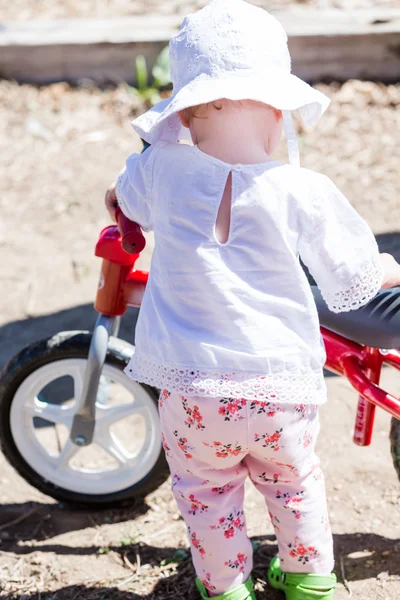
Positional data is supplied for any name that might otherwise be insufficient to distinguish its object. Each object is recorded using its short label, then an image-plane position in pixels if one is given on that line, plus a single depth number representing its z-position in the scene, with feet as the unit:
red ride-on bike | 6.89
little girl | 5.54
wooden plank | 17.21
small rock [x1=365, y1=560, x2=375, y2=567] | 7.93
